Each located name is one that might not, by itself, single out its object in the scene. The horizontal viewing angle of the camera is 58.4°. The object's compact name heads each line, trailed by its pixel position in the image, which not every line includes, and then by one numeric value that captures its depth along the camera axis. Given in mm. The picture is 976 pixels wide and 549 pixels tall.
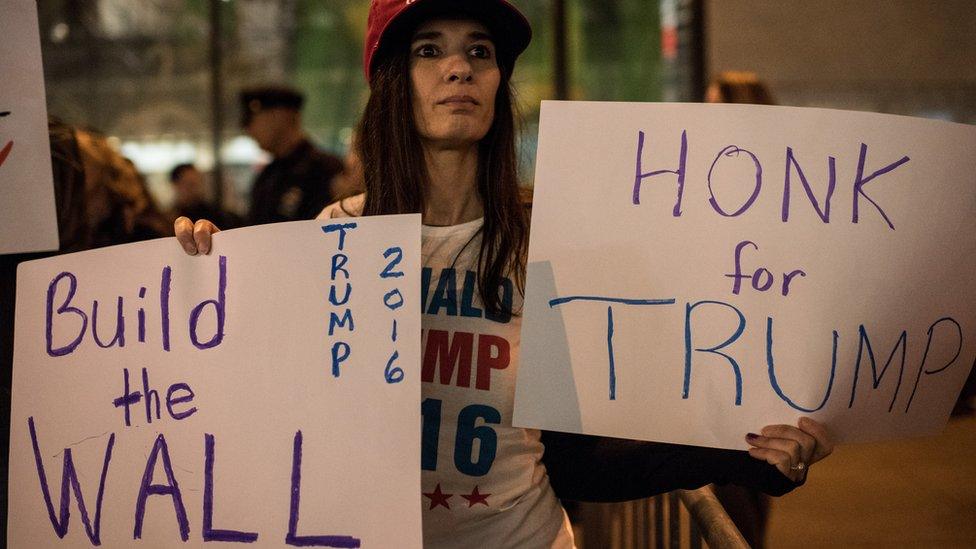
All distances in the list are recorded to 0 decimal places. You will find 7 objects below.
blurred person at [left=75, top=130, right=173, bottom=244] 2170
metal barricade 1377
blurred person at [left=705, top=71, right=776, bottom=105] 2842
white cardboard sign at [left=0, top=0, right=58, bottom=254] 1474
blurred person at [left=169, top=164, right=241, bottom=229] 5695
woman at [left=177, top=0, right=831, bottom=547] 1288
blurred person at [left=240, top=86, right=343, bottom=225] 3822
